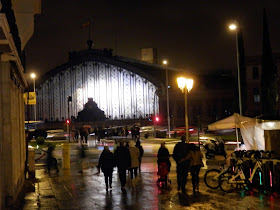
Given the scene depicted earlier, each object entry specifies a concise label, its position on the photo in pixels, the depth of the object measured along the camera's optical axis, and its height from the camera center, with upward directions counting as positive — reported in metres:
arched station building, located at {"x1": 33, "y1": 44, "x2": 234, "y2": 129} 90.00 +9.89
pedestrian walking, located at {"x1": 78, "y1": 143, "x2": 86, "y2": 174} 26.58 -1.39
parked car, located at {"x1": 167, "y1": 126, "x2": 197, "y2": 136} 50.37 -0.32
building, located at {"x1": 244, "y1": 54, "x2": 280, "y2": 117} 67.31 +7.53
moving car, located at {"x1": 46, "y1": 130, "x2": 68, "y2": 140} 52.84 -0.58
